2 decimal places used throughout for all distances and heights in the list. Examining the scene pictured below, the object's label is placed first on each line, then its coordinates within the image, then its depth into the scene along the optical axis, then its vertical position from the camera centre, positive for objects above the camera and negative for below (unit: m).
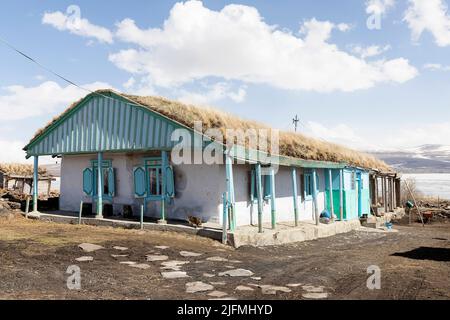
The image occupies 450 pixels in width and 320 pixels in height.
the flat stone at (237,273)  7.97 -1.61
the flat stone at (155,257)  9.23 -1.47
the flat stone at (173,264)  8.46 -1.54
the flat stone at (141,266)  8.37 -1.50
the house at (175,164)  13.27 +1.02
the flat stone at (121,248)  10.09 -1.36
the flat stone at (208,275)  7.85 -1.60
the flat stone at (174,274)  7.66 -1.57
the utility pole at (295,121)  42.06 +7.18
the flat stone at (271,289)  6.68 -1.63
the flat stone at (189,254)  9.84 -1.49
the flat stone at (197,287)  6.73 -1.60
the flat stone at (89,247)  9.84 -1.30
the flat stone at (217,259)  9.42 -1.55
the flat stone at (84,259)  8.78 -1.41
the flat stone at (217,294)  6.36 -1.61
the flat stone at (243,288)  6.81 -1.62
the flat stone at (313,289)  6.71 -1.64
